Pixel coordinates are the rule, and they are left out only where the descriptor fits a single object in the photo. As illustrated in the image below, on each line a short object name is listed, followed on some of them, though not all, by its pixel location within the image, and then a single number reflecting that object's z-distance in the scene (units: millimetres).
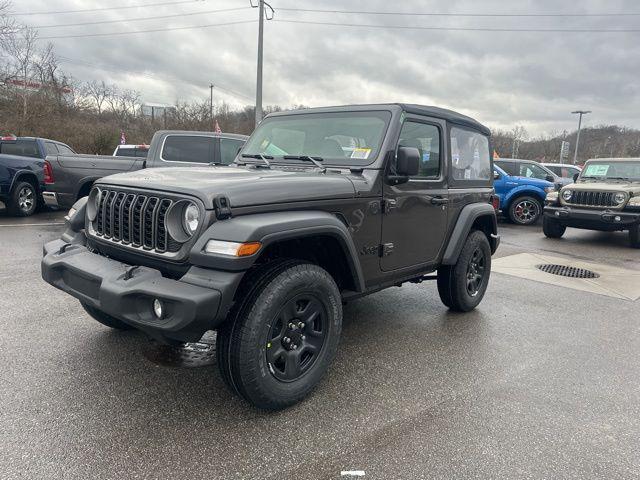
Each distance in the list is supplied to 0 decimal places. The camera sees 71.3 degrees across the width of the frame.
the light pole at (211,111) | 33062
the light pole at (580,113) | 45191
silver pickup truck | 8016
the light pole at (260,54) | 15367
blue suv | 12234
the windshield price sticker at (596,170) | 10188
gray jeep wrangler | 2381
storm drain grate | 6793
